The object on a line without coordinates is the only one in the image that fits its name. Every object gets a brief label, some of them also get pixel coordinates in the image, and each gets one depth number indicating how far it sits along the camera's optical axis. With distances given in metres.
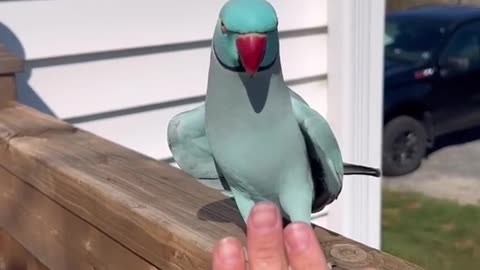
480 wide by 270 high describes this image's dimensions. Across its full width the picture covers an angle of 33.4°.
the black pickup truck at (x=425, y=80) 5.80
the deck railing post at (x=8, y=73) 1.52
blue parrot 0.72
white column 2.32
